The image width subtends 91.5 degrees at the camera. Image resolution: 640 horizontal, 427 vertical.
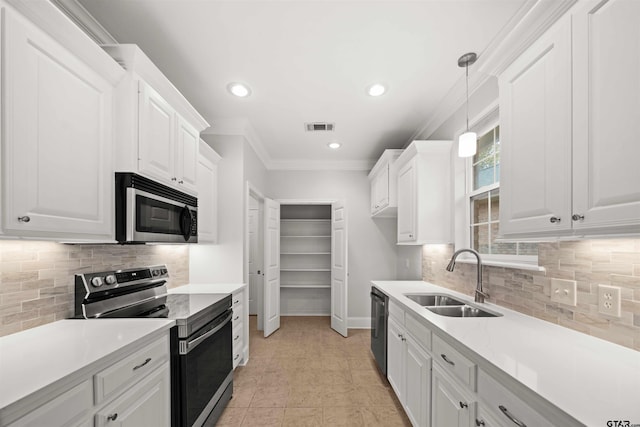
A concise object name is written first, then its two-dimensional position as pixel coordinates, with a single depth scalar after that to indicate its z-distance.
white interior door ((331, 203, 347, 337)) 4.52
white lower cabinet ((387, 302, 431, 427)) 1.89
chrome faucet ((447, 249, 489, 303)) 2.25
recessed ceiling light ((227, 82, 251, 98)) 2.64
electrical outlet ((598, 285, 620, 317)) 1.31
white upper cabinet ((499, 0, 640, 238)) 0.97
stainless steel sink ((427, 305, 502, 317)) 2.28
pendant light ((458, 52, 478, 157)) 2.07
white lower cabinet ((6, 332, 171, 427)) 0.98
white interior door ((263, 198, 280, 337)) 4.40
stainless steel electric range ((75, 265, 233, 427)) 1.76
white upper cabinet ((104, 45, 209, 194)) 1.70
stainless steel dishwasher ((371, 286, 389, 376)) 2.94
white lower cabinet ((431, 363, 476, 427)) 1.35
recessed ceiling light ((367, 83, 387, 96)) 2.63
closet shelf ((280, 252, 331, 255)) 5.62
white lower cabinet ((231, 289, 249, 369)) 2.96
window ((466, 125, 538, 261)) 2.40
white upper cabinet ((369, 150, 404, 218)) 3.83
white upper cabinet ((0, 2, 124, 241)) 1.13
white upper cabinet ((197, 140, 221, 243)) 2.90
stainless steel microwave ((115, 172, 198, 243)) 1.68
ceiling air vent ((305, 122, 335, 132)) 3.55
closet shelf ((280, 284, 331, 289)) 5.54
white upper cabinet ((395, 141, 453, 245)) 2.97
